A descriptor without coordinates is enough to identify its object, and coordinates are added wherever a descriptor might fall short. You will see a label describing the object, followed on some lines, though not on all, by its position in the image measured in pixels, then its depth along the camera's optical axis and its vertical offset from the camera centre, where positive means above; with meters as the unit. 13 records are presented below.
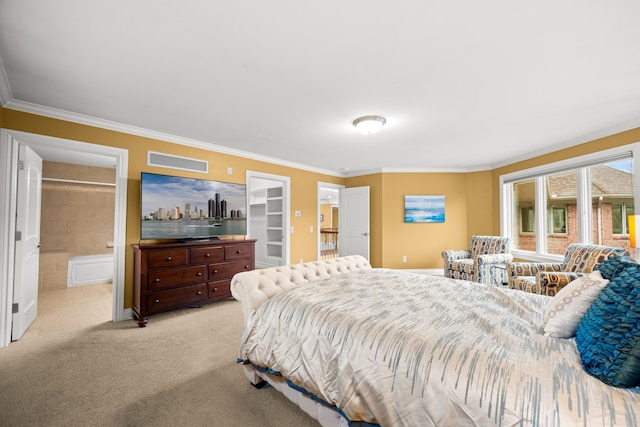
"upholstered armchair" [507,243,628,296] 2.77 -0.58
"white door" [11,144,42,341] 2.81 -0.25
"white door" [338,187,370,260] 6.22 -0.04
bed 0.95 -0.60
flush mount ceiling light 3.17 +1.14
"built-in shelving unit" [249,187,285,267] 6.67 -0.28
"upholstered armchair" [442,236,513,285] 4.18 -0.68
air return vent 3.69 +0.83
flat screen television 3.45 +0.17
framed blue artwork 6.03 +0.28
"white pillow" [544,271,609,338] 1.32 -0.44
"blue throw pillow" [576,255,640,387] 0.93 -0.43
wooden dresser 3.20 -0.68
